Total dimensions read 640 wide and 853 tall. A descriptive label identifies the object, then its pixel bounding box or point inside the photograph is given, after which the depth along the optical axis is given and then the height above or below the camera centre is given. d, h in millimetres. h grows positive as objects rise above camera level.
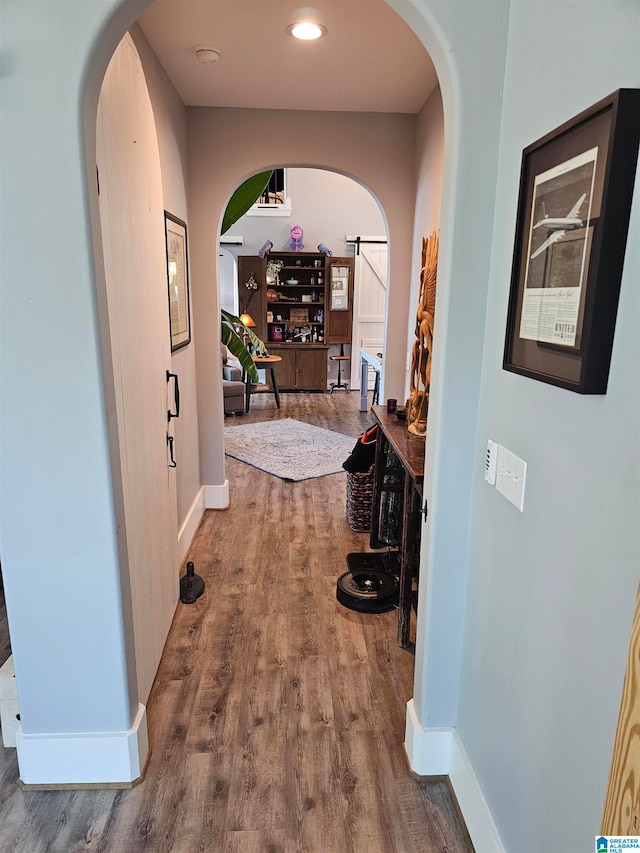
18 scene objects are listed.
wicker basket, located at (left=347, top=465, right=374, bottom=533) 3465 -1269
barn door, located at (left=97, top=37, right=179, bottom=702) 1655 -109
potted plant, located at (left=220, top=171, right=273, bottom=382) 3834 +503
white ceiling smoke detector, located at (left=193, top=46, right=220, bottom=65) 2526 +1102
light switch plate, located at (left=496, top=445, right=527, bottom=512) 1274 -412
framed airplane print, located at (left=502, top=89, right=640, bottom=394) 872 +105
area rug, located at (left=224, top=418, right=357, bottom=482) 4898 -1469
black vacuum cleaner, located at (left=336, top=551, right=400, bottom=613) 2717 -1440
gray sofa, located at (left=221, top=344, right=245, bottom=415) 6802 -1111
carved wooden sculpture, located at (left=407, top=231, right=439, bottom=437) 2441 -185
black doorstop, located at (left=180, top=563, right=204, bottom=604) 2773 -1468
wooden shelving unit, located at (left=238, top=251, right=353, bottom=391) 8297 -132
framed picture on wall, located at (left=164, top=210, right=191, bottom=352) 2799 +83
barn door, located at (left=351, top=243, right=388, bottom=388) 8438 +59
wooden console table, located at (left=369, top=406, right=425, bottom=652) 2173 -847
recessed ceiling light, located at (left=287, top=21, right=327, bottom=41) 2261 +1094
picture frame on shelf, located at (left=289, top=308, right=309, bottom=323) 8727 -237
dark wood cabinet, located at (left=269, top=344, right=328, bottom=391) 8367 -1046
